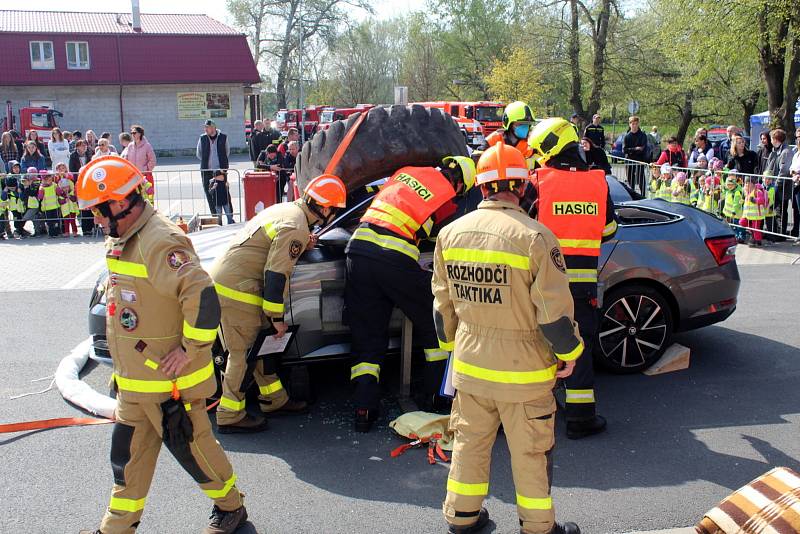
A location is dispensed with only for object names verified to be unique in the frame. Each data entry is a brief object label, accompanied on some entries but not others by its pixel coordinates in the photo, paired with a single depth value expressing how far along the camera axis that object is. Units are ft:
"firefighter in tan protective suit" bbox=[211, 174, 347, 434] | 15.89
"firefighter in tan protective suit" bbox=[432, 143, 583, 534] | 11.18
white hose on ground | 18.04
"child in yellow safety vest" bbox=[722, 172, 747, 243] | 39.63
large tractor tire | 21.45
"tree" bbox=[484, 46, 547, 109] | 113.39
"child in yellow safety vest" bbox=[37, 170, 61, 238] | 42.93
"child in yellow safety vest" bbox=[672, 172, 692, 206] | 44.70
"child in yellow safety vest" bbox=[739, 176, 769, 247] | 38.32
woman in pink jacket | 44.88
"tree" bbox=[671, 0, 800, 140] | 57.00
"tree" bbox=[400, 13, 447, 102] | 158.92
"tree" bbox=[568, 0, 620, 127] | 114.62
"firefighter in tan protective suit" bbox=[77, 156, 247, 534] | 11.43
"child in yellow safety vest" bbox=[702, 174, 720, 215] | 41.65
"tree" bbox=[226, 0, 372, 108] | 160.35
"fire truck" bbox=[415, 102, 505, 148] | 106.42
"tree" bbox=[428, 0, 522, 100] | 154.61
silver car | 19.36
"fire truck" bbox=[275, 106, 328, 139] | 120.51
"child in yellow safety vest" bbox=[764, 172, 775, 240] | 37.99
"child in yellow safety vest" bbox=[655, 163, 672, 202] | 45.96
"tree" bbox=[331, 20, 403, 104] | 165.78
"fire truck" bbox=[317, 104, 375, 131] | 115.24
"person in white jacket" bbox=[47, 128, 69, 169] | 57.72
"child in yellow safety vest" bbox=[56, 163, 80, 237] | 42.96
